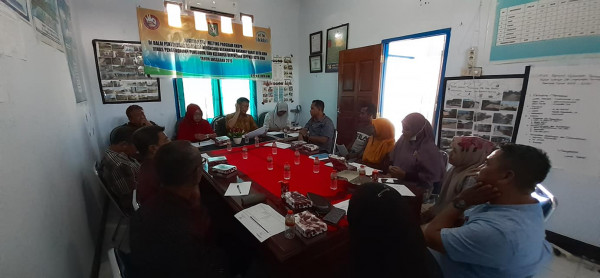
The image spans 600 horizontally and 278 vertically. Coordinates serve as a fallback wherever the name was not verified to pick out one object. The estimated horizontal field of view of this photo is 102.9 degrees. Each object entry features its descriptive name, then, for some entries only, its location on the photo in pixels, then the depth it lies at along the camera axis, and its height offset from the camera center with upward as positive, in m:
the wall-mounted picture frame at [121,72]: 3.62 +0.28
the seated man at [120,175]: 1.95 -0.68
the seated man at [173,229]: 0.93 -0.55
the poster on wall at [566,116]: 2.09 -0.23
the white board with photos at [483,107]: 2.54 -0.19
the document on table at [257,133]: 3.18 -0.55
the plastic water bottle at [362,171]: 1.82 -0.62
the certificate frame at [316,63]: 4.97 +0.58
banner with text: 3.91 +0.74
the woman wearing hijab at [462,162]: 1.57 -0.47
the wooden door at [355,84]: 3.85 +0.12
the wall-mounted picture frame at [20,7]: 1.10 +0.41
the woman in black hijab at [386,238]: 0.86 -0.53
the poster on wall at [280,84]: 5.20 +0.15
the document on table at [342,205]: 1.42 -0.67
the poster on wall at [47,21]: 1.51 +0.48
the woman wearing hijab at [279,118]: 4.70 -0.55
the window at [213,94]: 4.34 -0.06
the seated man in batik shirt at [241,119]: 3.95 -0.47
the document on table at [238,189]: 1.60 -0.67
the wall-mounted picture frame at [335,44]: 4.36 +0.87
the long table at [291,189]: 1.11 -0.68
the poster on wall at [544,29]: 2.06 +0.58
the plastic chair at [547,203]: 1.29 -0.60
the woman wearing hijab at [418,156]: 2.04 -0.57
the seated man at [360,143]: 2.97 -0.64
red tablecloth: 1.65 -0.67
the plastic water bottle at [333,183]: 1.67 -0.63
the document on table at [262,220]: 1.17 -0.68
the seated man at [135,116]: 3.48 -0.36
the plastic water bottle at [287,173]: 1.87 -0.65
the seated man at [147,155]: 1.44 -0.43
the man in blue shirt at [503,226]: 0.88 -0.50
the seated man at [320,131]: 3.47 -0.58
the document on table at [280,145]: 2.83 -0.64
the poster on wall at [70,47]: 2.35 +0.47
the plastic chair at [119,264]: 0.90 -0.67
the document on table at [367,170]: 1.93 -0.65
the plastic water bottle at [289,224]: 1.16 -0.65
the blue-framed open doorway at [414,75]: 4.89 +0.36
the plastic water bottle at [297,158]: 2.26 -0.63
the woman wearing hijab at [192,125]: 3.53 -0.51
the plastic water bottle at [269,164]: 2.13 -0.64
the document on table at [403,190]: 1.56 -0.65
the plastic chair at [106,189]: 1.86 -0.76
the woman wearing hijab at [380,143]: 2.56 -0.55
